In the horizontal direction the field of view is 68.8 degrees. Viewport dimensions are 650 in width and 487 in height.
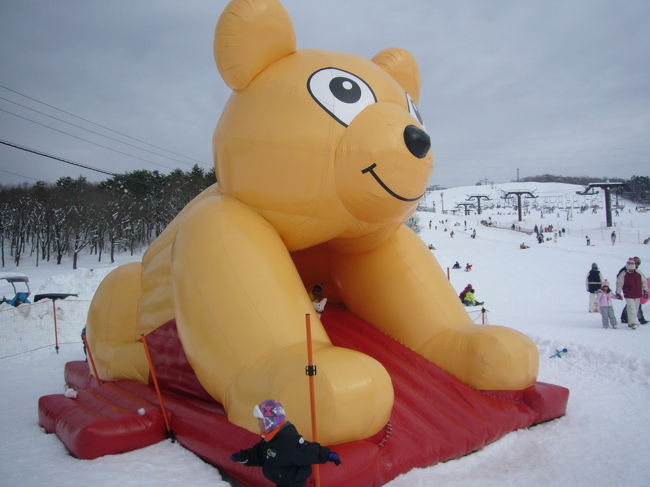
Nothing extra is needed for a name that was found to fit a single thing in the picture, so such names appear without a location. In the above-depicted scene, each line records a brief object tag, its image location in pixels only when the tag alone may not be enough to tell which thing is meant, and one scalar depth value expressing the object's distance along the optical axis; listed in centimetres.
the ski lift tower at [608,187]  4148
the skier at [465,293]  1359
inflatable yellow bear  347
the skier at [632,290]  885
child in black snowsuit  269
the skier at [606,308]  905
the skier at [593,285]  1118
